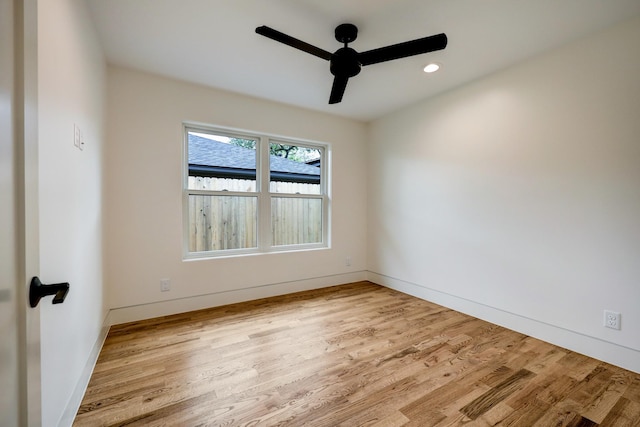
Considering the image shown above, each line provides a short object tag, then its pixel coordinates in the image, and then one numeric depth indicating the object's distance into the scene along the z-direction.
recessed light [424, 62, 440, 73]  2.46
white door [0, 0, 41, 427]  0.57
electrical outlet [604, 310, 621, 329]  1.94
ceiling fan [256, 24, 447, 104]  1.70
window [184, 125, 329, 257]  3.05
